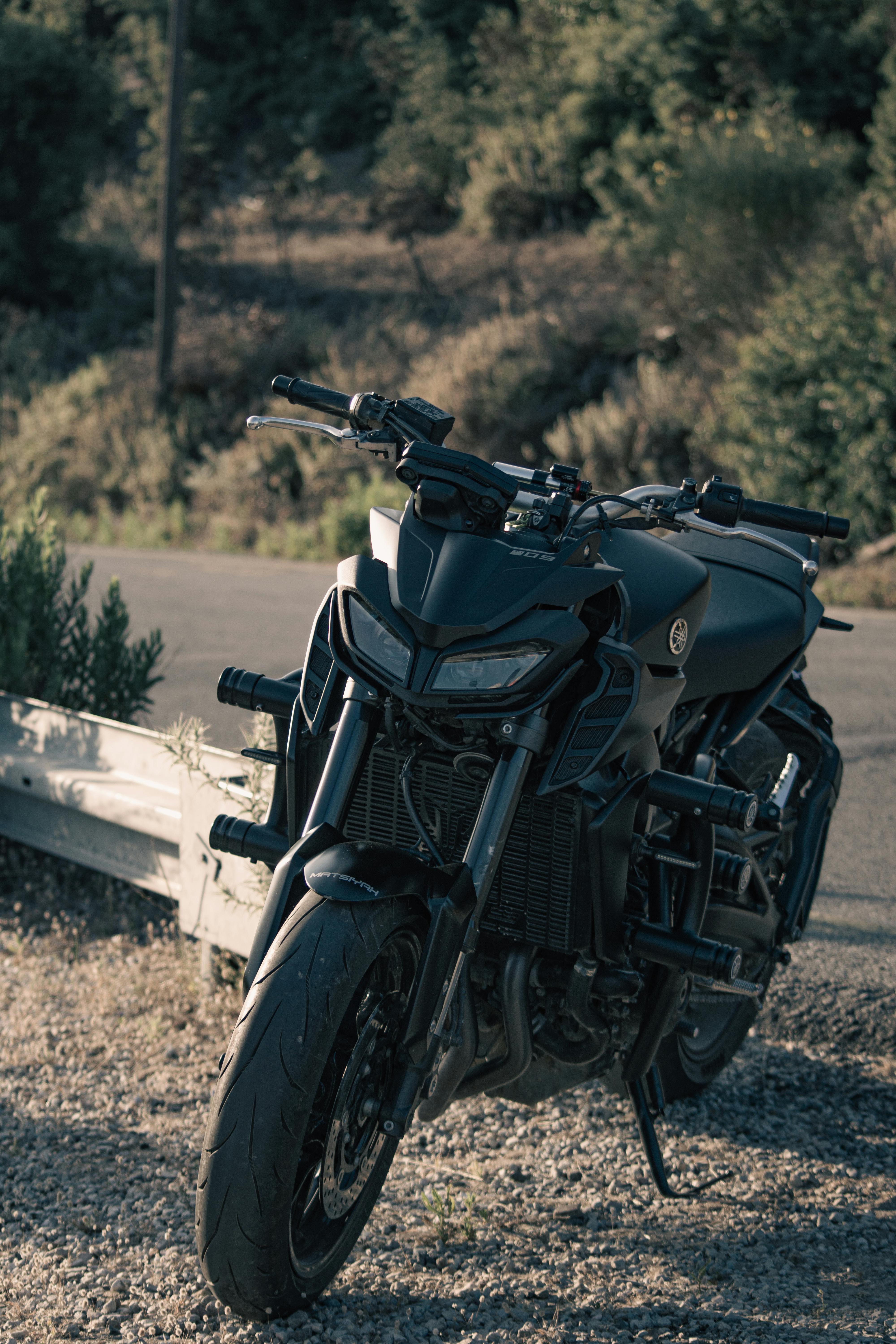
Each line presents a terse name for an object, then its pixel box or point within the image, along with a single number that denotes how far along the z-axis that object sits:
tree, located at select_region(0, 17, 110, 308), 31.31
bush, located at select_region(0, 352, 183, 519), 22.14
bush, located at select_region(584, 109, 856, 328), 18.97
